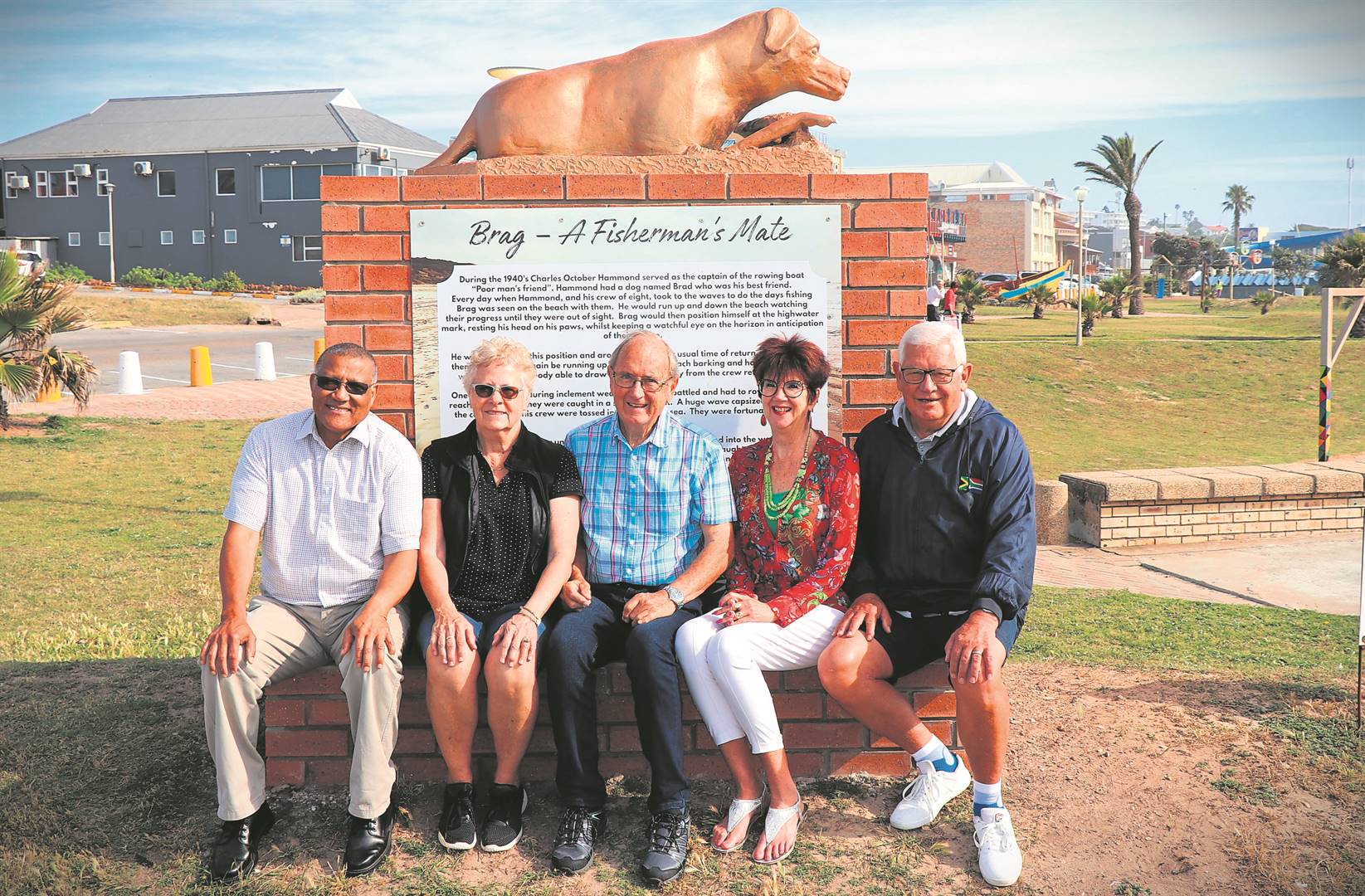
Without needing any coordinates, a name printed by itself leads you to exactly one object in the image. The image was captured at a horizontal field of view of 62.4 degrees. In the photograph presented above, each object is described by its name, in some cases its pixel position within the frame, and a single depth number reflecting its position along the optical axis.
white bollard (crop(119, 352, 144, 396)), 15.79
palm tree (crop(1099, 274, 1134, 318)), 34.44
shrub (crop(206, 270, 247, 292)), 41.66
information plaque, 4.01
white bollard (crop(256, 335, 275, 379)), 17.61
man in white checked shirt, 3.22
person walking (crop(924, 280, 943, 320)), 18.61
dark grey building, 45.44
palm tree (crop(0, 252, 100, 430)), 10.92
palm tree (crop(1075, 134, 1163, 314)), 45.31
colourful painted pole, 10.37
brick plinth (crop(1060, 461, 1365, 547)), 8.32
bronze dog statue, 4.39
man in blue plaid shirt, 3.27
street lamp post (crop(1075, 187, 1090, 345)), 22.36
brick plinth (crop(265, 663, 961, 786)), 3.51
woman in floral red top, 3.22
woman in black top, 3.25
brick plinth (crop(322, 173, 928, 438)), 3.99
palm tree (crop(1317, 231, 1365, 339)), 25.31
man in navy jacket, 3.29
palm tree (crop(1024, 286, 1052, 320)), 32.81
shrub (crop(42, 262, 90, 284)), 38.88
